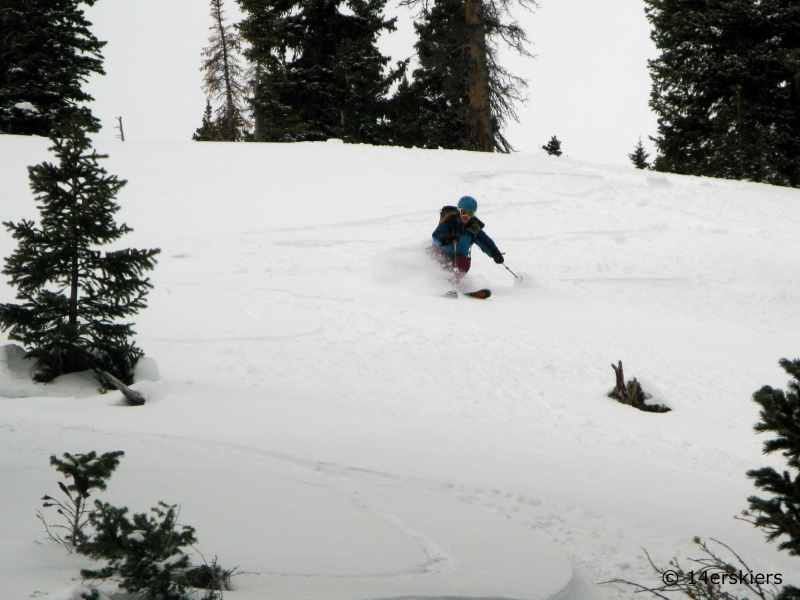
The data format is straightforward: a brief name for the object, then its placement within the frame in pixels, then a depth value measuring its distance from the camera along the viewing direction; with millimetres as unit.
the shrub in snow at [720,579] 3148
